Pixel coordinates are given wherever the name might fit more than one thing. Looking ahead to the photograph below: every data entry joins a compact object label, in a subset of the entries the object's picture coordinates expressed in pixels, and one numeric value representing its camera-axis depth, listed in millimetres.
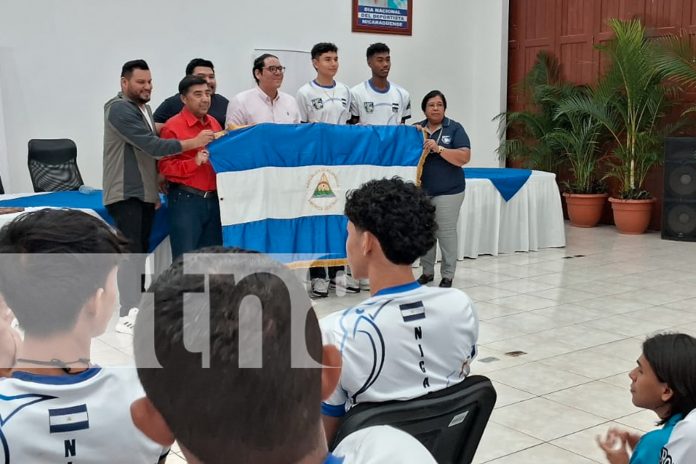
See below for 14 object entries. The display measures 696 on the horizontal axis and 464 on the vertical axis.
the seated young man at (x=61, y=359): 1108
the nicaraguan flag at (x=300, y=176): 4648
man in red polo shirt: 4336
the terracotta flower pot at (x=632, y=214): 8055
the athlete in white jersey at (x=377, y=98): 5559
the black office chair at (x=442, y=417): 1454
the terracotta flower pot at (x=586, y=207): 8531
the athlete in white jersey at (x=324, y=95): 5312
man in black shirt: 4828
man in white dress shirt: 4906
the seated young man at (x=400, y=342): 1562
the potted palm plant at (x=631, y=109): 7848
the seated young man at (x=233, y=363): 626
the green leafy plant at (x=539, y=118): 8812
